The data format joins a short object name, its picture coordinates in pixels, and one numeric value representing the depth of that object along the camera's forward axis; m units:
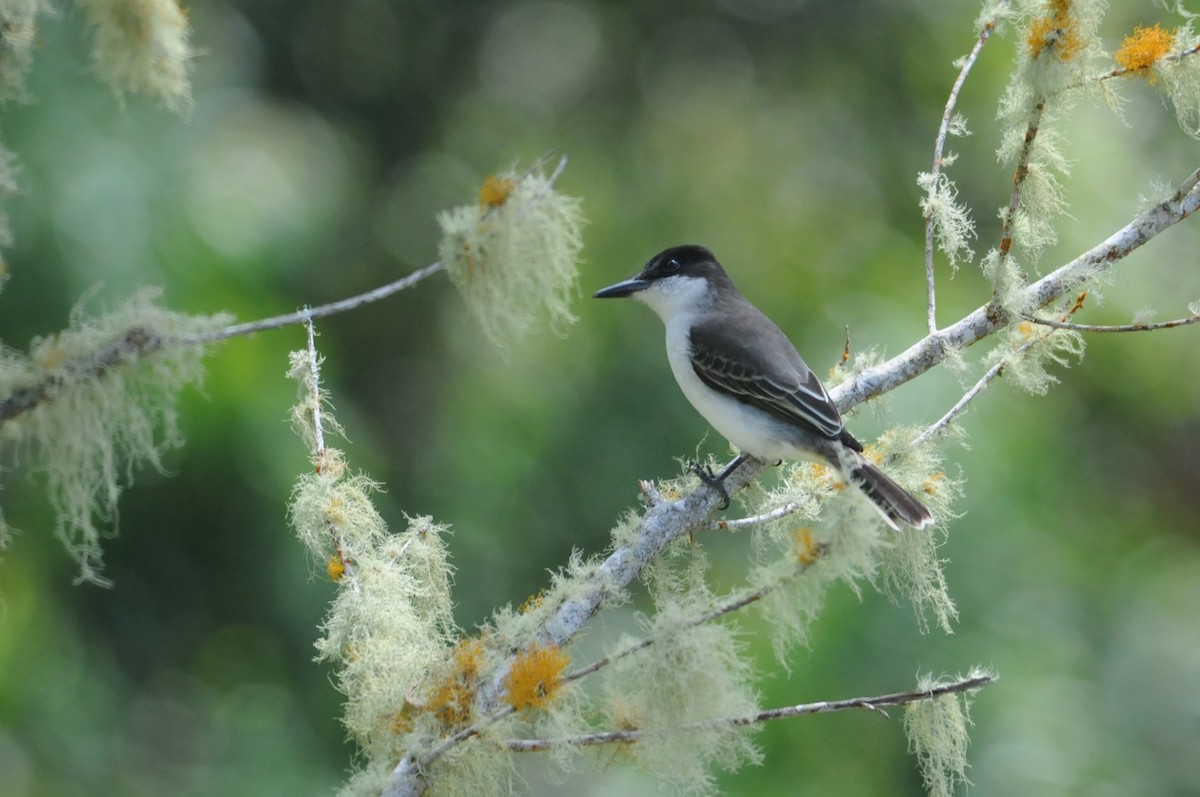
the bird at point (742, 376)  5.91
